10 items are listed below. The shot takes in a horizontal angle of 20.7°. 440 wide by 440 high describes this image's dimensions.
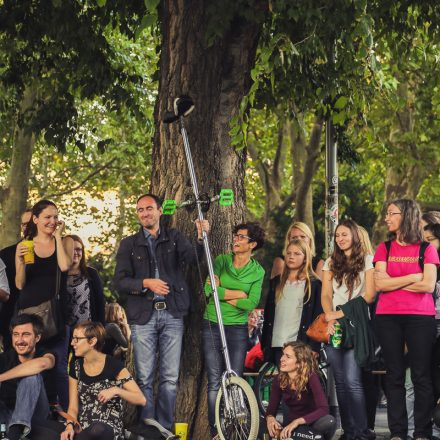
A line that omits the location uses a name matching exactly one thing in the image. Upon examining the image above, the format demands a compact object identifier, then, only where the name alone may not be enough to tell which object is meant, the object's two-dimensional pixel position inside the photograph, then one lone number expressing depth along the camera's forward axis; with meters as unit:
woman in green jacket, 10.25
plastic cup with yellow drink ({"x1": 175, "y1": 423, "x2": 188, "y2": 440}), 10.27
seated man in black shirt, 9.56
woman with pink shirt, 9.80
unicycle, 9.59
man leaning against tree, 10.04
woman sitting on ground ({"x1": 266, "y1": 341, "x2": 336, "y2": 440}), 9.58
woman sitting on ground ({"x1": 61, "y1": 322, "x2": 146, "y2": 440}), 9.63
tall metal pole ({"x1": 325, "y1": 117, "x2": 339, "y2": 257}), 13.27
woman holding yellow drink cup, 10.21
